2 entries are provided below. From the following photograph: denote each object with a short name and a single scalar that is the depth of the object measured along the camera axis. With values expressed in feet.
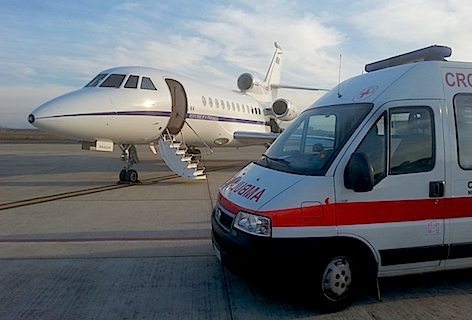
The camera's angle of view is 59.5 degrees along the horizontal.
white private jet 37.58
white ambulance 13.14
